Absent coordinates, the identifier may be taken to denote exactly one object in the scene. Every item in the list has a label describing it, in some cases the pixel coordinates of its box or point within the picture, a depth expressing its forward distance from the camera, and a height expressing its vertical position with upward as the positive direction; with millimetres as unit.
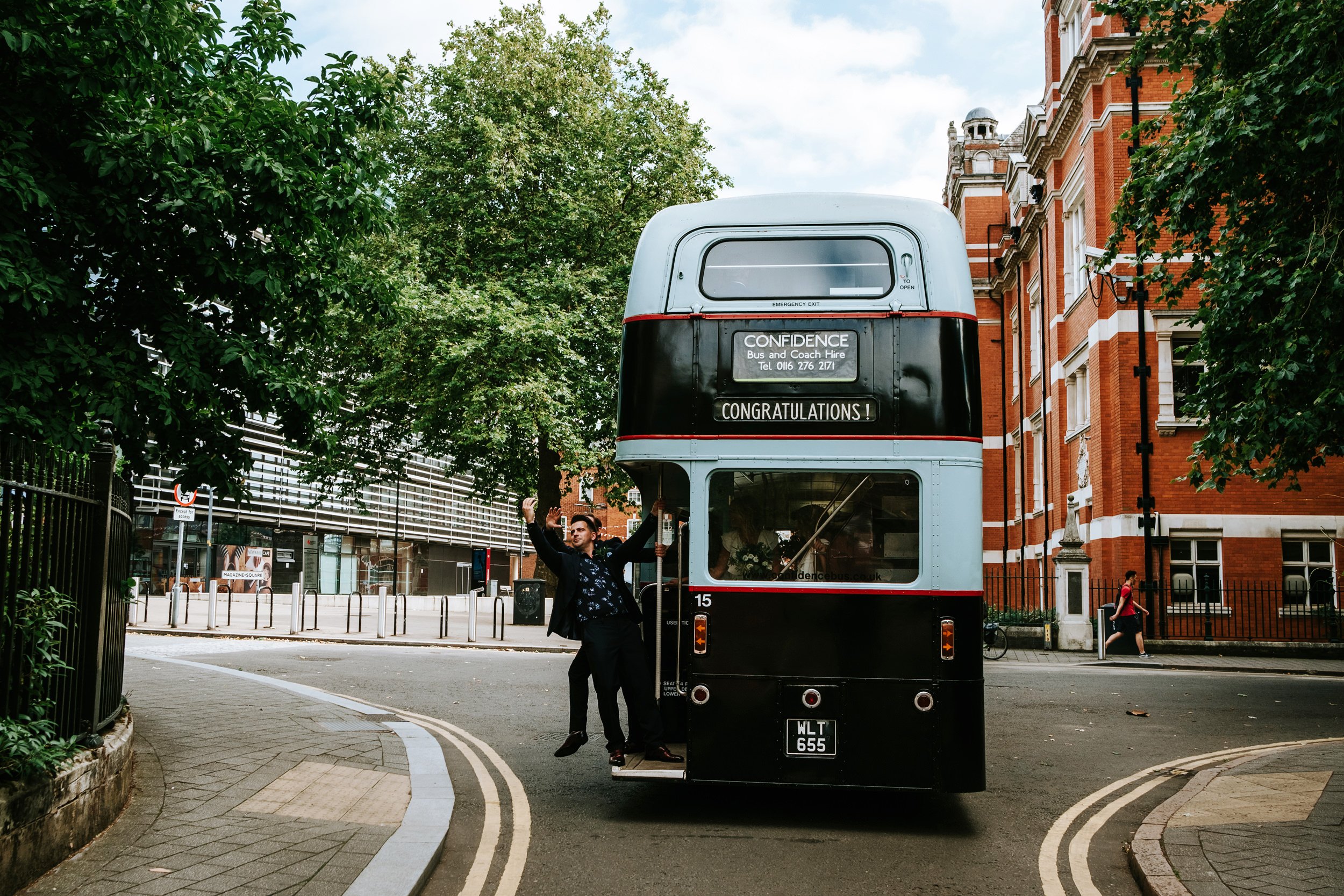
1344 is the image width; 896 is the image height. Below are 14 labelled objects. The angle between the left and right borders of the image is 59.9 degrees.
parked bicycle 21797 -1280
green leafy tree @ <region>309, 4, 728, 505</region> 25672 +7868
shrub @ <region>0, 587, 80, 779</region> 5316 -504
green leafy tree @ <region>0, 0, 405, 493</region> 7051 +2329
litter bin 28266 -845
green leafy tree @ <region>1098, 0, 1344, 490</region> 12320 +4279
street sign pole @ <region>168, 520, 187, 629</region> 26569 -1016
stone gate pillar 23641 -574
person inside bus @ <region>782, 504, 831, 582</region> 7047 +118
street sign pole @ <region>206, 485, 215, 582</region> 48500 +1152
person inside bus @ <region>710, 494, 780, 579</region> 7090 +158
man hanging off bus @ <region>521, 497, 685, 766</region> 7578 -349
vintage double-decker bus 6855 +465
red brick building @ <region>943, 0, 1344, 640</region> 24062 +3422
